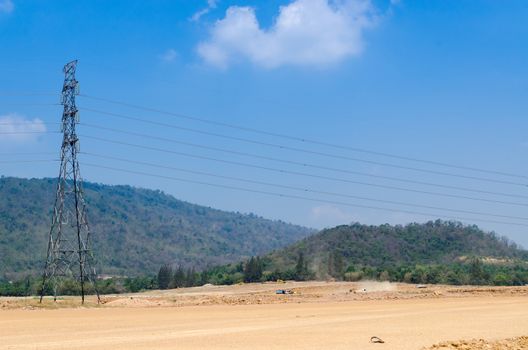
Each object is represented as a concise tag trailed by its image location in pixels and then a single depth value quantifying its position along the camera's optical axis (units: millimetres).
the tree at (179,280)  144575
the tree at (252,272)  145000
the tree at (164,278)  149162
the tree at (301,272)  142625
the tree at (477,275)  127562
